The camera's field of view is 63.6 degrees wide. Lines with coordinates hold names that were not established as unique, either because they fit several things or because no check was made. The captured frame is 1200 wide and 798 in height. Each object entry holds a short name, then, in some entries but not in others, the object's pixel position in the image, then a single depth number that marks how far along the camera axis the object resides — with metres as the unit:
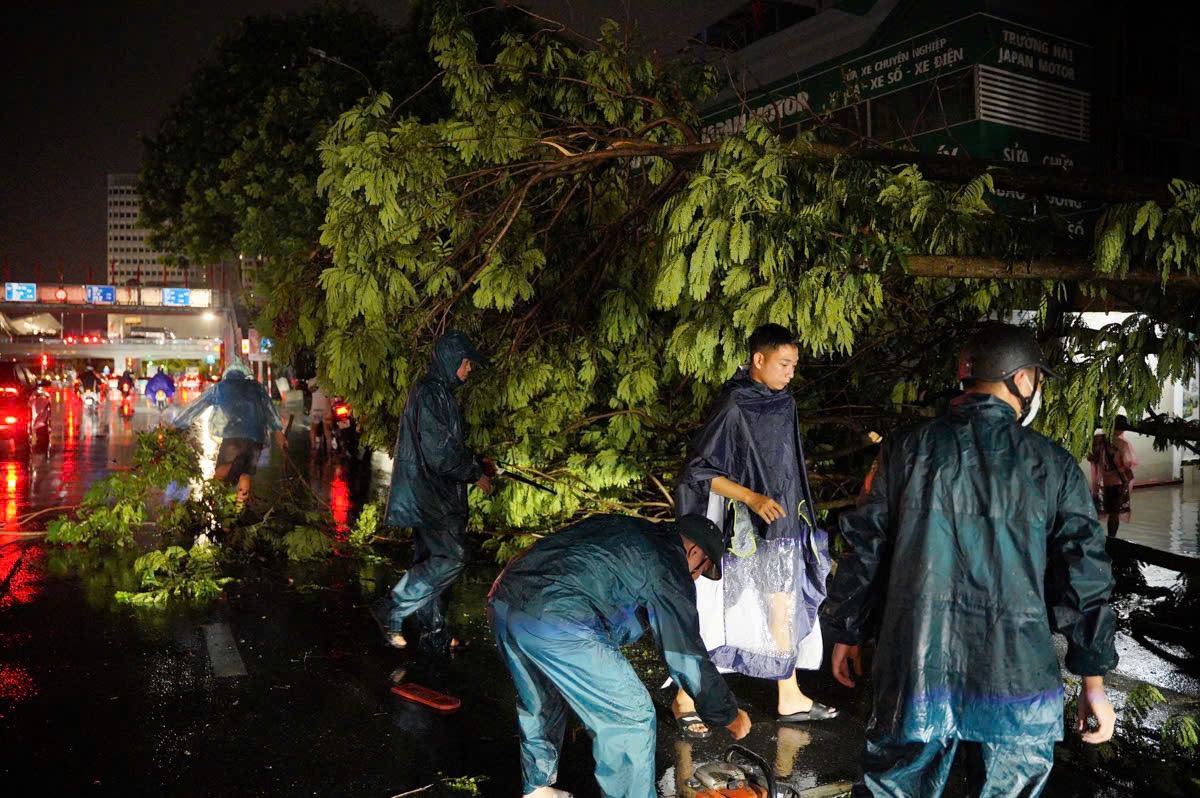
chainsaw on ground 3.30
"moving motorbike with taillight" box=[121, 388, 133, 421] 29.94
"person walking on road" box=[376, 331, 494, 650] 5.68
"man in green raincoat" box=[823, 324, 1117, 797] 2.76
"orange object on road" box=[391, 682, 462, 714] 5.01
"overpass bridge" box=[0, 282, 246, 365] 70.50
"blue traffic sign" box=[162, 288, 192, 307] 73.44
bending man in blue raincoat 3.19
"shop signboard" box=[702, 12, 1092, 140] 15.71
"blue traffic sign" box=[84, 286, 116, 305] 71.19
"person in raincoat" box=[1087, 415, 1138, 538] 10.08
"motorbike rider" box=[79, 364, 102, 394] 29.44
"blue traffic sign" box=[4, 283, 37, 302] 70.06
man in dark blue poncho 4.62
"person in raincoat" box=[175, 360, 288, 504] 9.88
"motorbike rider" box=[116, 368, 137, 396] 29.97
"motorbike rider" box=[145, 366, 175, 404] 26.80
